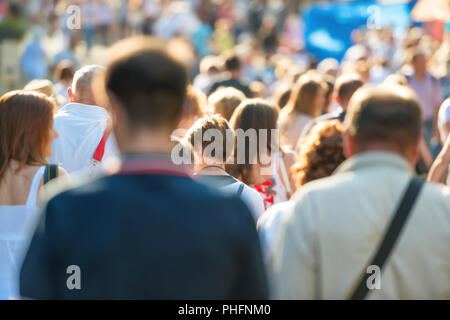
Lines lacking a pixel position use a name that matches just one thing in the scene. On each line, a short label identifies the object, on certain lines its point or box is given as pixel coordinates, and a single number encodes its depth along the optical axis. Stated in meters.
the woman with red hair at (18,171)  7.52
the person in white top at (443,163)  10.73
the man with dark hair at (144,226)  4.03
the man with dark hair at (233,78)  18.37
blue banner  29.86
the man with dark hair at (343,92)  13.37
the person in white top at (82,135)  10.15
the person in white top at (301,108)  14.29
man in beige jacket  4.94
